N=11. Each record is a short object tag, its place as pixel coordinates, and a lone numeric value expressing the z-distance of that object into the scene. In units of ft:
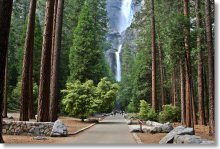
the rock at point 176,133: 23.58
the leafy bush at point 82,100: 61.16
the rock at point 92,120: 65.15
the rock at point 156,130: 35.99
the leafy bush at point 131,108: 97.81
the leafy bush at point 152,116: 56.39
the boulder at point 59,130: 31.01
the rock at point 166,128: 36.15
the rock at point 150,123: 47.24
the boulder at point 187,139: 20.93
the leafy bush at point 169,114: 56.24
